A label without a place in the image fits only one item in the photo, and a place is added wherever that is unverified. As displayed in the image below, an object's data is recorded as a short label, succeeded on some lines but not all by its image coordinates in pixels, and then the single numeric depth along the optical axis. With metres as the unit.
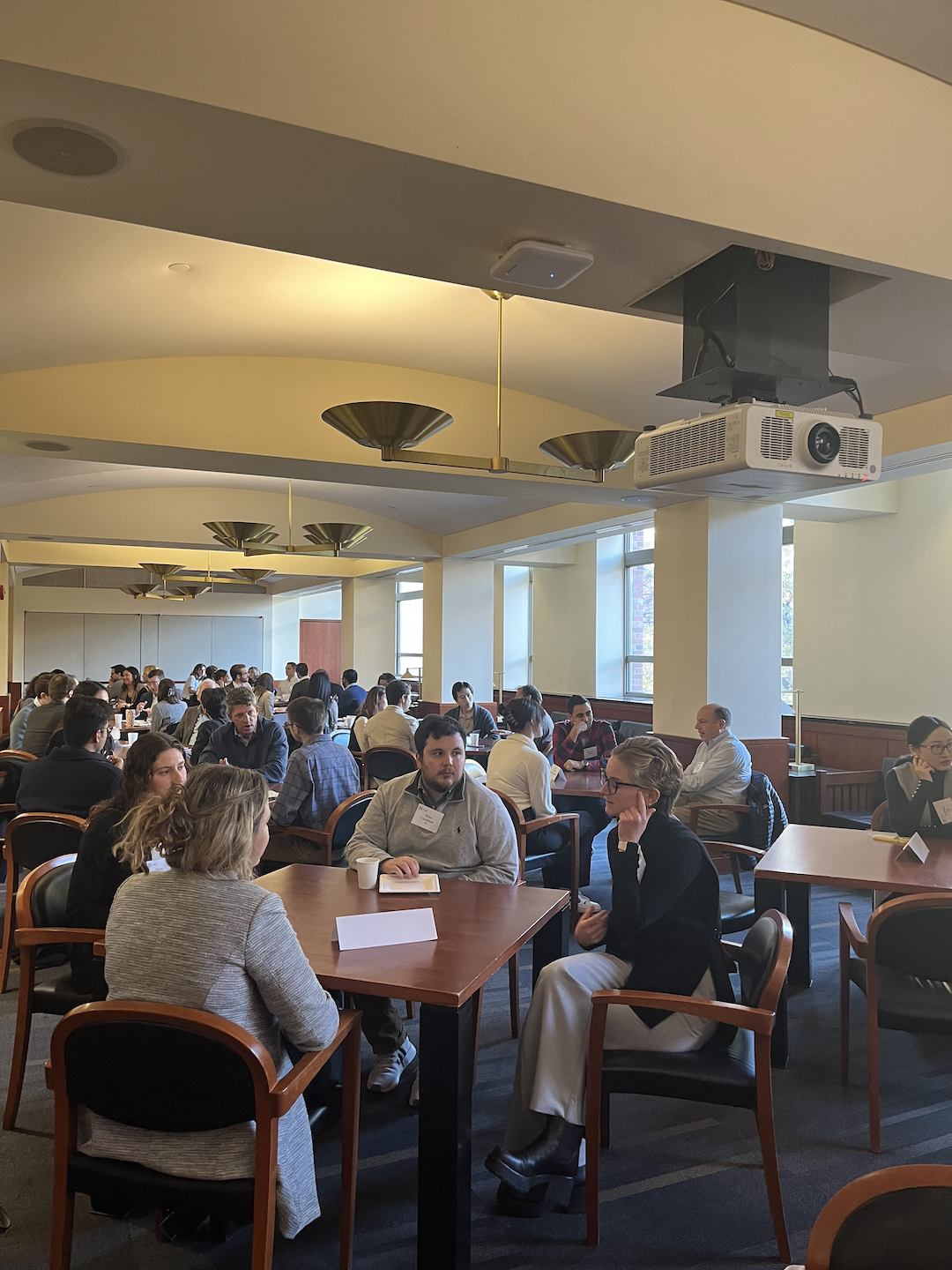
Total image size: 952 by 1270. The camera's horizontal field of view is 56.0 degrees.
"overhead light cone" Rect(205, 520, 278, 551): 6.66
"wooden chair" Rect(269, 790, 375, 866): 3.69
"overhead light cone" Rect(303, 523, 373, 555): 6.61
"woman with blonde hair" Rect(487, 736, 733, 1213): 2.22
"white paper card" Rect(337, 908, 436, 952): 2.22
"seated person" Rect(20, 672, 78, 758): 5.75
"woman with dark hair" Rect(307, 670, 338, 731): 6.47
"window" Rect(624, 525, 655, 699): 10.59
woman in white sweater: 4.36
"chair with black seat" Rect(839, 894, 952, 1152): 2.49
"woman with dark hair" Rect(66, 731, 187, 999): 2.52
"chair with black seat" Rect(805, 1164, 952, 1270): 1.02
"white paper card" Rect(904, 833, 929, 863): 3.20
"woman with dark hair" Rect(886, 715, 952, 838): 3.59
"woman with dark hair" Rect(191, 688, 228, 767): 5.77
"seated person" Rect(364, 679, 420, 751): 6.44
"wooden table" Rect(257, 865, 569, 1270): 1.91
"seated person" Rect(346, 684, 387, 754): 6.87
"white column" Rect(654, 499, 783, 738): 5.88
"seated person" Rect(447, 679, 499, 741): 7.45
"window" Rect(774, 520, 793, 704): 8.09
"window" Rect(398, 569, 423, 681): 14.78
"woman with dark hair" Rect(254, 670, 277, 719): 8.66
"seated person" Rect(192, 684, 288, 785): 5.27
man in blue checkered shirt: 4.02
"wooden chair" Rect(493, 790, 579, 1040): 3.35
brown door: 18.05
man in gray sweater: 3.01
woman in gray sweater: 1.67
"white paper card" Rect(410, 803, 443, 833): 3.02
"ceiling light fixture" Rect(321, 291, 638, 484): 3.51
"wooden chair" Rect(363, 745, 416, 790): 5.64
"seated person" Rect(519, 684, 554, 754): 6.27
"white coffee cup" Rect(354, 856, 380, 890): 2.73
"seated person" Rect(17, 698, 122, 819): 3.76
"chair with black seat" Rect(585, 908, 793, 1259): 2.06
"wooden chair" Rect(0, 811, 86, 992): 3.18
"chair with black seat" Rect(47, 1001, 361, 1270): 1.53
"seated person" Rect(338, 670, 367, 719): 9.52
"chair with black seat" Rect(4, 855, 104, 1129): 2.53
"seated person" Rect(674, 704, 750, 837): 4.68
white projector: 2.66
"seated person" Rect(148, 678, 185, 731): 7.79
